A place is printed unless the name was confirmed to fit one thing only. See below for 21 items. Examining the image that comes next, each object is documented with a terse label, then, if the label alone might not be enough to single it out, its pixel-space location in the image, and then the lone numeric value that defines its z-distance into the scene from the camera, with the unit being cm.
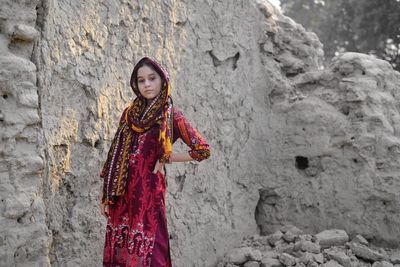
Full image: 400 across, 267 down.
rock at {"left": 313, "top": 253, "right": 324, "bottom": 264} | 341
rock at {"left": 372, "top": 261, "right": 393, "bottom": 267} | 336
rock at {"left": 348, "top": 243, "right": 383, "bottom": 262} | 354
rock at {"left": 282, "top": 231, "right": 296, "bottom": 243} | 377
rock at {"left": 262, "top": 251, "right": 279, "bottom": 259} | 353
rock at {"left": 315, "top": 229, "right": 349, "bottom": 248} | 367
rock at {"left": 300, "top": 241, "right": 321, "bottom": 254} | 353
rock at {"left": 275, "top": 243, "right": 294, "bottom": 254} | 362
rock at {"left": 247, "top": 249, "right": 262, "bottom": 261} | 349
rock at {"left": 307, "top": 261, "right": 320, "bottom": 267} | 336
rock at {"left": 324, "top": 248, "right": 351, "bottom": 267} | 341
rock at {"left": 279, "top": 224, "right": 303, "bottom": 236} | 391
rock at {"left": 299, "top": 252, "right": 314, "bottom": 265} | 340
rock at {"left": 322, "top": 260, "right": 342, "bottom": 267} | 335
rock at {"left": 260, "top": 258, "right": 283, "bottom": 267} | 341
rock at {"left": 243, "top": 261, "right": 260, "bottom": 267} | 343
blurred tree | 1123
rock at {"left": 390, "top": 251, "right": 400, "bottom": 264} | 355
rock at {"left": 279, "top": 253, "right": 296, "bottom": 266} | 339
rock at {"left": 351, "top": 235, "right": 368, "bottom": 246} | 375
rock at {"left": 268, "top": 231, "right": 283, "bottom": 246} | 382
